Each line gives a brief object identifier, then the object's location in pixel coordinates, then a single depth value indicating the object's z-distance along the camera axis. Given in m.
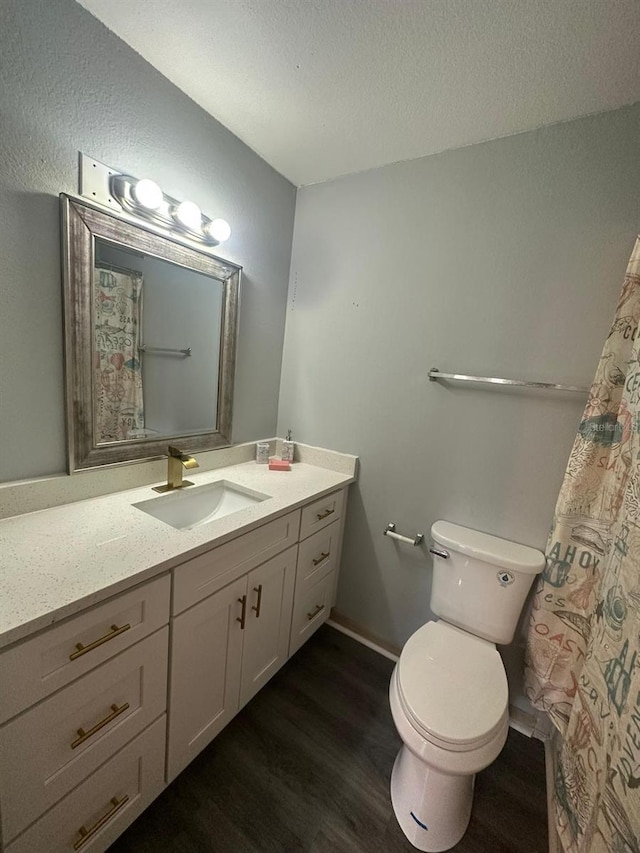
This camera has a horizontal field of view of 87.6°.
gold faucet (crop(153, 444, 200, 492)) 1.33
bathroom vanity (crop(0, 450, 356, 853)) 0.69
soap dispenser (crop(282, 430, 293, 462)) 1.86
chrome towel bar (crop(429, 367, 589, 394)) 1.20
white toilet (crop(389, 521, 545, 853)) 0.95
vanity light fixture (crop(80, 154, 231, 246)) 1.05
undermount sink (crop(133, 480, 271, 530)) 1.30
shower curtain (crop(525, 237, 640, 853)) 0.67
